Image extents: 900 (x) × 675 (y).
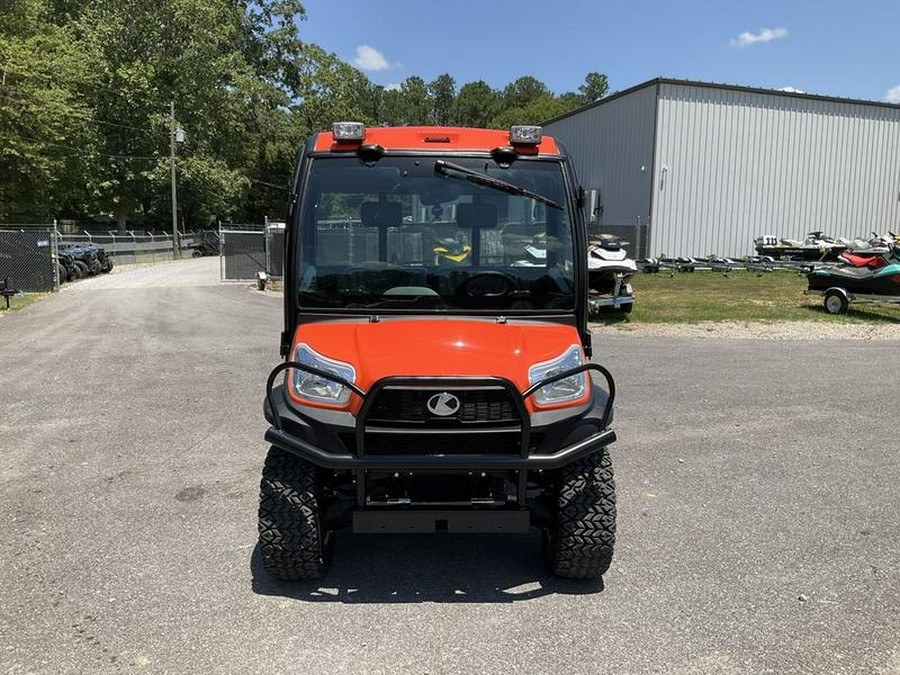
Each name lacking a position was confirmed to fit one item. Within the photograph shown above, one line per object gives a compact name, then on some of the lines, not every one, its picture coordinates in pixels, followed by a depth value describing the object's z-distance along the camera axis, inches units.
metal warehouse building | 1055.0
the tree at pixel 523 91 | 3592.5
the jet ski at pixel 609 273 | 542.0
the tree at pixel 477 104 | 3469.5
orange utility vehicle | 128.3
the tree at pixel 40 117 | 1226.0
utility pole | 1592.0
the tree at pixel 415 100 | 3496.6
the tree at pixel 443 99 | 3595.0
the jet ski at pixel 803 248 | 1031.0
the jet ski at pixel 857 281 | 537.6
